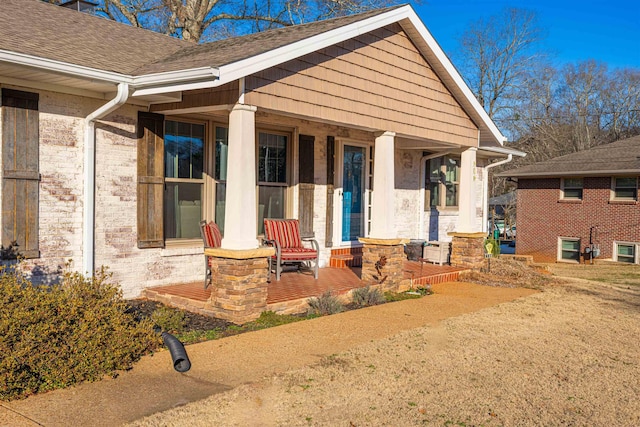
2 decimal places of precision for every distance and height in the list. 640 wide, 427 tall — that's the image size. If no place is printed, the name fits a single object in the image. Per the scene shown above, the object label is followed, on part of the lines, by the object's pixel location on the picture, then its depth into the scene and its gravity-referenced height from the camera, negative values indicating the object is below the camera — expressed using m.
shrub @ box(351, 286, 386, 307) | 8.40 -1.45
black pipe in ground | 5.03 -1.41
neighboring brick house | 18.12 -0.15
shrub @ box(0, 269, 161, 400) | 4.23 -1.14
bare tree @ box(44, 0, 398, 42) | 17.77 +6.19
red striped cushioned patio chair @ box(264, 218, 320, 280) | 8.72 -0.74
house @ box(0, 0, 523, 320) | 6.58 +0.97
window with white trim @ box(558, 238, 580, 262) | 19.66 -1.66
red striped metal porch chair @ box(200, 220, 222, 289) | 7.61 -0.57
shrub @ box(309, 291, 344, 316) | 7.57 -1.42
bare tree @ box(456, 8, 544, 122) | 34.94 +6.94
